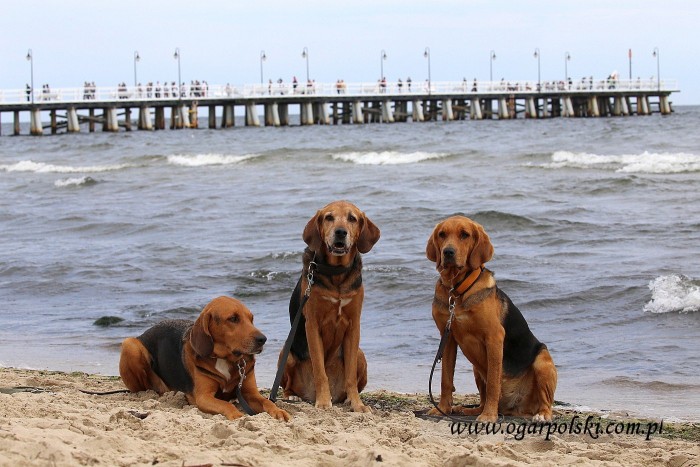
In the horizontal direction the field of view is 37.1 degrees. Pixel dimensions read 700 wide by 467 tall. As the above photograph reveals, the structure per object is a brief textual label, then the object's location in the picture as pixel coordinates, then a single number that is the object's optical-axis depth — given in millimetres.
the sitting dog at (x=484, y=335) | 5883
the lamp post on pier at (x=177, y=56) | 76812
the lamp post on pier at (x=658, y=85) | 73500
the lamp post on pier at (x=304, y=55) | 84350
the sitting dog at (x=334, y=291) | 6156
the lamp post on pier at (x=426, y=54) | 87250
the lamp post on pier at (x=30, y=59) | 66906
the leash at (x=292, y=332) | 6203
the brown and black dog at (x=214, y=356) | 5793
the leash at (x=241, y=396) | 5891
